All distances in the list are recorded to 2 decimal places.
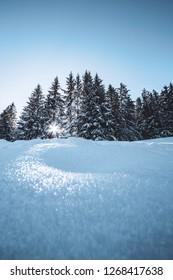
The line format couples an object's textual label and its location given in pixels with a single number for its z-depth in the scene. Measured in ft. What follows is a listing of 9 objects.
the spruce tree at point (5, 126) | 97.30
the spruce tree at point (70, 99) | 84.06
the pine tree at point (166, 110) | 91.07
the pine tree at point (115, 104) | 75.46
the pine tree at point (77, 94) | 88.73
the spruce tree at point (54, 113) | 76.13
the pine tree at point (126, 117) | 77.51
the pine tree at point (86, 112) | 60.49
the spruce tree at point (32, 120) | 76.84
